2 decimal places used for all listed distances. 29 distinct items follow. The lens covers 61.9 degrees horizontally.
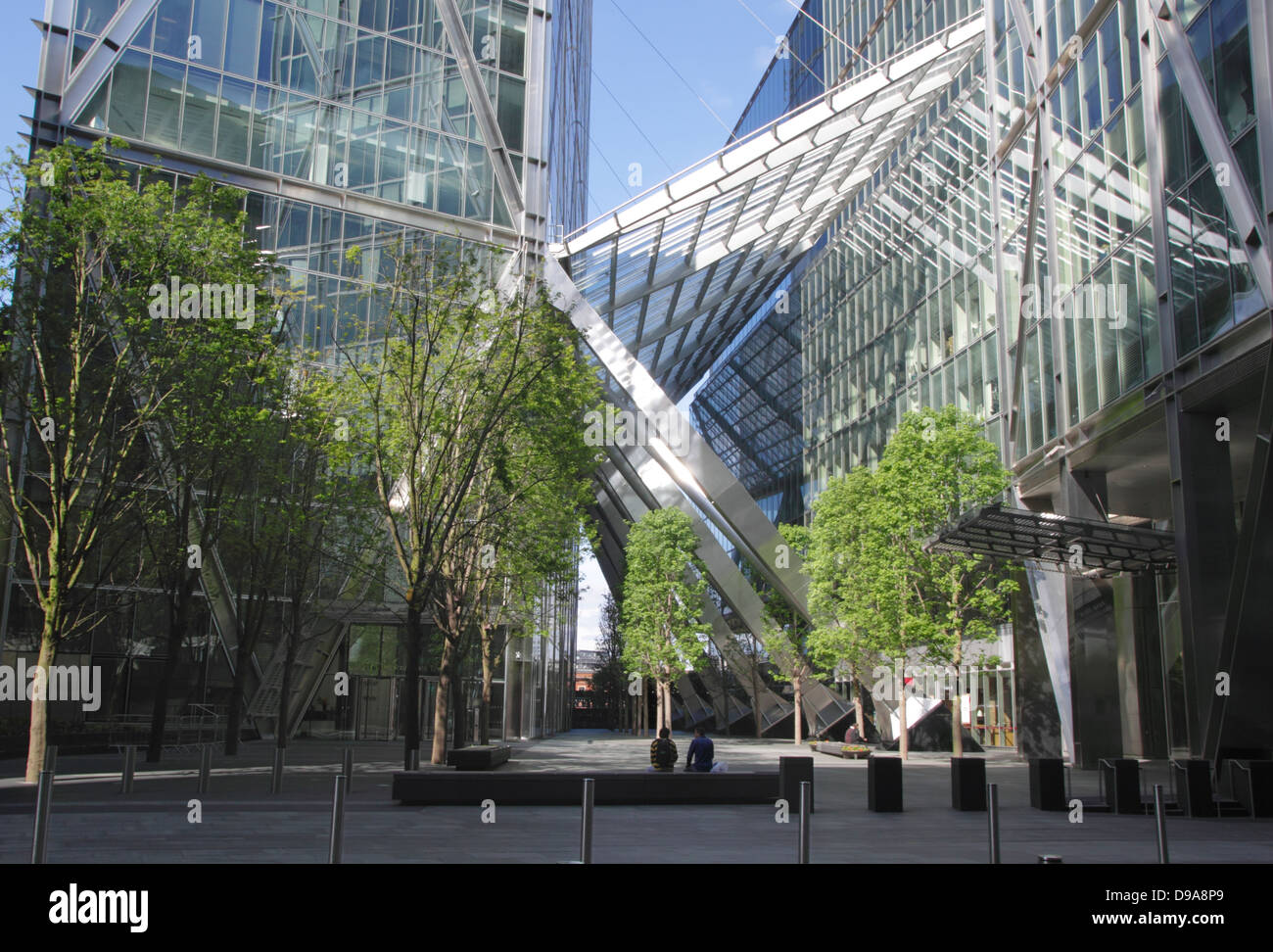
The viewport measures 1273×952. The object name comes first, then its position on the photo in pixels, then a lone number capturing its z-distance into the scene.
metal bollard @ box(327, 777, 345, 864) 7.75
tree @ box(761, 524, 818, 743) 37.75
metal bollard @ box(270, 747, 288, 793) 15.93
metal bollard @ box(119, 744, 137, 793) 15.28
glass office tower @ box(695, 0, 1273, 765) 17.84
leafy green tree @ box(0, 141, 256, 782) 16.94
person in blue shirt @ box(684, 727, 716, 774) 16.14
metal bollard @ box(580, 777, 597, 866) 8.00
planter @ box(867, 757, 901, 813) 14.55
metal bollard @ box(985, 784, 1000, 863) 8.50
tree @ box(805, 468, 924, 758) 27.81
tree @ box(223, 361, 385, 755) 22.77
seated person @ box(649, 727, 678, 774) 17.28
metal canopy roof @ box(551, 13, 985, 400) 30.34
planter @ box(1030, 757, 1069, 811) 15.06
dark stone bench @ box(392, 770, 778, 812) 14.31
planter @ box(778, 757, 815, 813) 14.66
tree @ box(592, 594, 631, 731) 58.56
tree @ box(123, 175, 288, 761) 18.56
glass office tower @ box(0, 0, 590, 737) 29.08
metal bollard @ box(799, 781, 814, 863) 7.81
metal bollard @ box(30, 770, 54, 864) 7.42
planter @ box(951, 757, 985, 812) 14.97
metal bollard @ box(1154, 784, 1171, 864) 8.58
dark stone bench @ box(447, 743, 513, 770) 17.38
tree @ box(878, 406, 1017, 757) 27.27
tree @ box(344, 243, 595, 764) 17.86
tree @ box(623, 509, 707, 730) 41.12
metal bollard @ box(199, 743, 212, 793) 15.51
